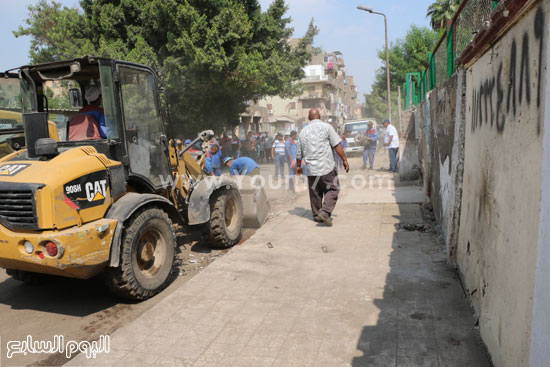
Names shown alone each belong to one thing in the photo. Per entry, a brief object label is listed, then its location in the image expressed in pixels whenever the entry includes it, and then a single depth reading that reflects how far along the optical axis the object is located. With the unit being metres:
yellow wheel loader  4.06
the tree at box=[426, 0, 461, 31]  39.15
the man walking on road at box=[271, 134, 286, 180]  14.76
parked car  23.36
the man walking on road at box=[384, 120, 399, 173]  13.71
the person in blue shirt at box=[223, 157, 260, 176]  8.90
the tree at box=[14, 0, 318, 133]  16.41
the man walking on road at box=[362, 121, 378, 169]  15.29
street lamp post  25.14
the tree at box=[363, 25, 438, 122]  43.53
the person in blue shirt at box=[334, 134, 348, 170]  17.08
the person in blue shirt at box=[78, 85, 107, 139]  4.95
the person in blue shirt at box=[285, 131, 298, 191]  12.73
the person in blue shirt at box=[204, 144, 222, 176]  10.83
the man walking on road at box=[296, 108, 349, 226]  7.26
